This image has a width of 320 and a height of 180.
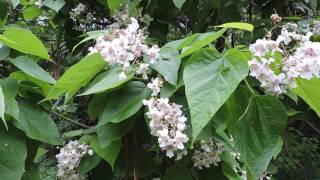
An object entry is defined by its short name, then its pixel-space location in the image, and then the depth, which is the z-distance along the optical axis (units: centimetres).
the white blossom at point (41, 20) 202
